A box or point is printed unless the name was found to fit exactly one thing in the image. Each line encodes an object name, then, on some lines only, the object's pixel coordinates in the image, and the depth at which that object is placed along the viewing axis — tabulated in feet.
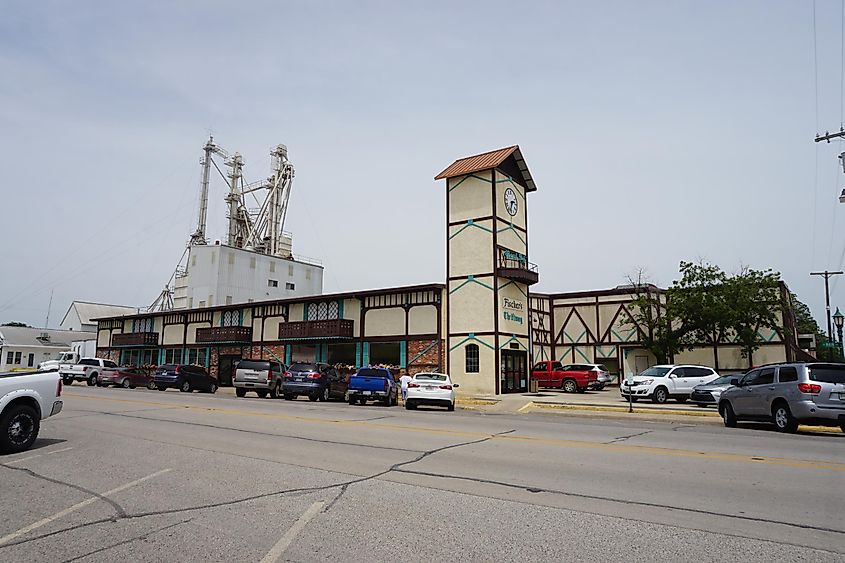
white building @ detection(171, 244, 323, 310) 204.44
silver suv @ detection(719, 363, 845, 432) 48.67
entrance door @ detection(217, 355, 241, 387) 160.04
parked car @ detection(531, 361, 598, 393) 118.32
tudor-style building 114.73
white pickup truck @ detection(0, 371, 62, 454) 36.11
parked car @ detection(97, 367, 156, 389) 127.65
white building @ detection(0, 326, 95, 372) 250.37
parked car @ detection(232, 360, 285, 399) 100.94
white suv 88.84
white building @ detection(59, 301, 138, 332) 316.40
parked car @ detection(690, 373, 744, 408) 78.95
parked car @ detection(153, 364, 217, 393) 118.42
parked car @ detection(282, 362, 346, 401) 94.12
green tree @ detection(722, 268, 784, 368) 122.48
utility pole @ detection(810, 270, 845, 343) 142.23
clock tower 113.09
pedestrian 90.65
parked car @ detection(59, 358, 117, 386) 131.64
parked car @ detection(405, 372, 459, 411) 77.30
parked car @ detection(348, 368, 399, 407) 83.62
